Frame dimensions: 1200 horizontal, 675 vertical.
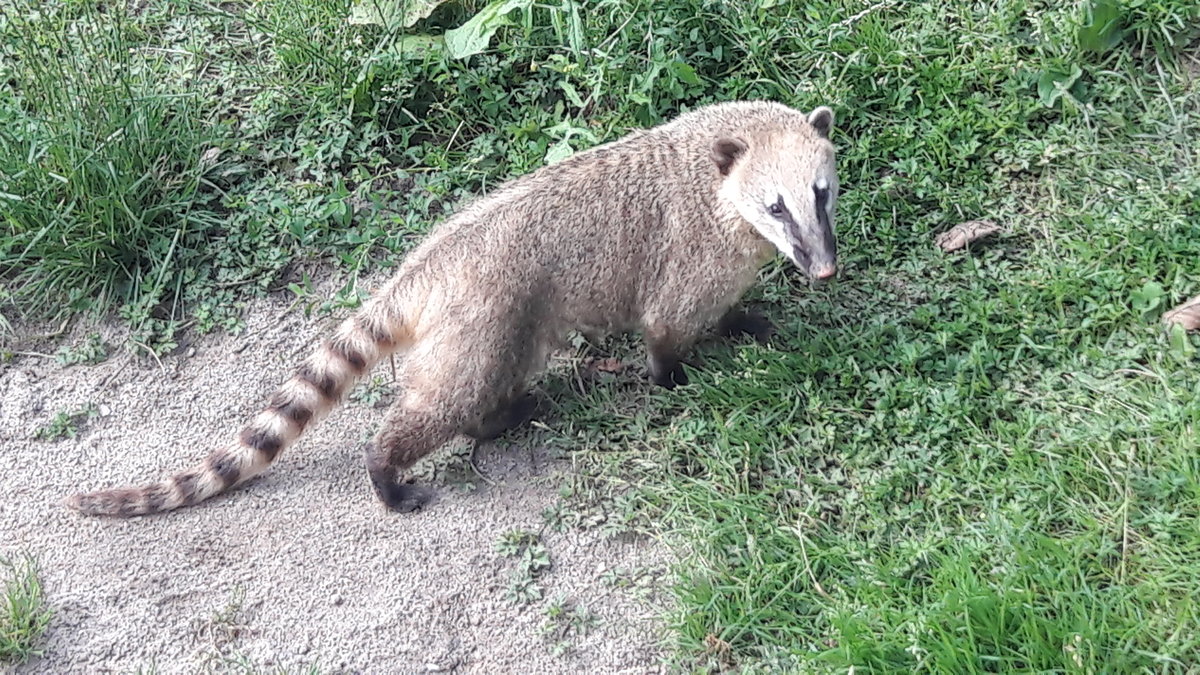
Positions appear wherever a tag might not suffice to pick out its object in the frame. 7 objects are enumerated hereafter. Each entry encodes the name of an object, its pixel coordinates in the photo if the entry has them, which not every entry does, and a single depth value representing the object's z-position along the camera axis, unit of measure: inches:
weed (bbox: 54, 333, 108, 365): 185.2
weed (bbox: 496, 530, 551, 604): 149.2
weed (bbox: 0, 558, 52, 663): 146.6
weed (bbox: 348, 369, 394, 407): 175.9
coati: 156.7
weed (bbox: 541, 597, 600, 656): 144.0
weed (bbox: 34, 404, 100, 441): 175.2
